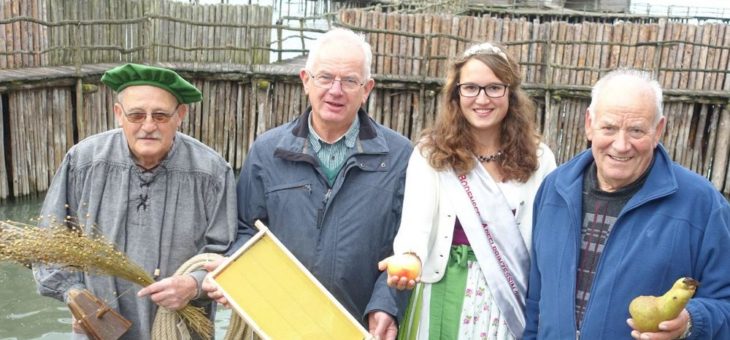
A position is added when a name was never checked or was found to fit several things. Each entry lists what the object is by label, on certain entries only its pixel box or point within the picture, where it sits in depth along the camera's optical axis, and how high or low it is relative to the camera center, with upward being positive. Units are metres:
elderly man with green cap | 3.72 -1.04
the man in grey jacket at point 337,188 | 3.92 -0.98
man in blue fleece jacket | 3.07 -0.88
